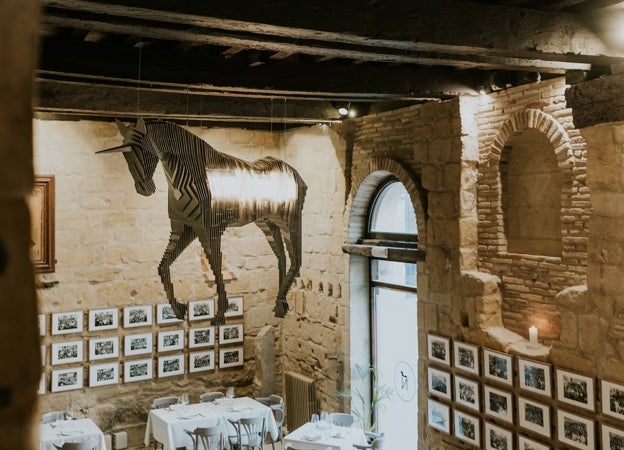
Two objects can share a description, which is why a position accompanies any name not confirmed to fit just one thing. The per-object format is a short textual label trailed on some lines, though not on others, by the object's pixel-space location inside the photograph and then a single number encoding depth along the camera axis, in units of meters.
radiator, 8.33
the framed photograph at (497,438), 5.52
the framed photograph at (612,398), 4.55
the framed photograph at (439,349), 6.17
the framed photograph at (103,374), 7.77
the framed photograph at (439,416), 6.19
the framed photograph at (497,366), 5.48
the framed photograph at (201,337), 8.40
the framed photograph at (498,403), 5.51
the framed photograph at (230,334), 8.60
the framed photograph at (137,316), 7.94
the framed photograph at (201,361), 8.41
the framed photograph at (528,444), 5.21
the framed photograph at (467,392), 5.86
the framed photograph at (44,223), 7.37
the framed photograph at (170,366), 8.20
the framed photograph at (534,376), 5.13
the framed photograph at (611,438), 4.55
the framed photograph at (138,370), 7.98
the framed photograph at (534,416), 5.16
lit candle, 5.29
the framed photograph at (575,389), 4.79
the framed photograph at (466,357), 5.83
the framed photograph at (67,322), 7.50
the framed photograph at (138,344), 7.96
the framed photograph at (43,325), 7.38
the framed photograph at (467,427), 5.84
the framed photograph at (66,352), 7.54
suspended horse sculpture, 4.46
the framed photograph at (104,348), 7.75
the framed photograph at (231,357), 8.62
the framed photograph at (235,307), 8.64
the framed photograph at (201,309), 8.38
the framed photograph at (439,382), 6.19
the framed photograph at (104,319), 7.73
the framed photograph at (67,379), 7.55
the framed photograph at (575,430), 4.79
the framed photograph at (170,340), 8.19
